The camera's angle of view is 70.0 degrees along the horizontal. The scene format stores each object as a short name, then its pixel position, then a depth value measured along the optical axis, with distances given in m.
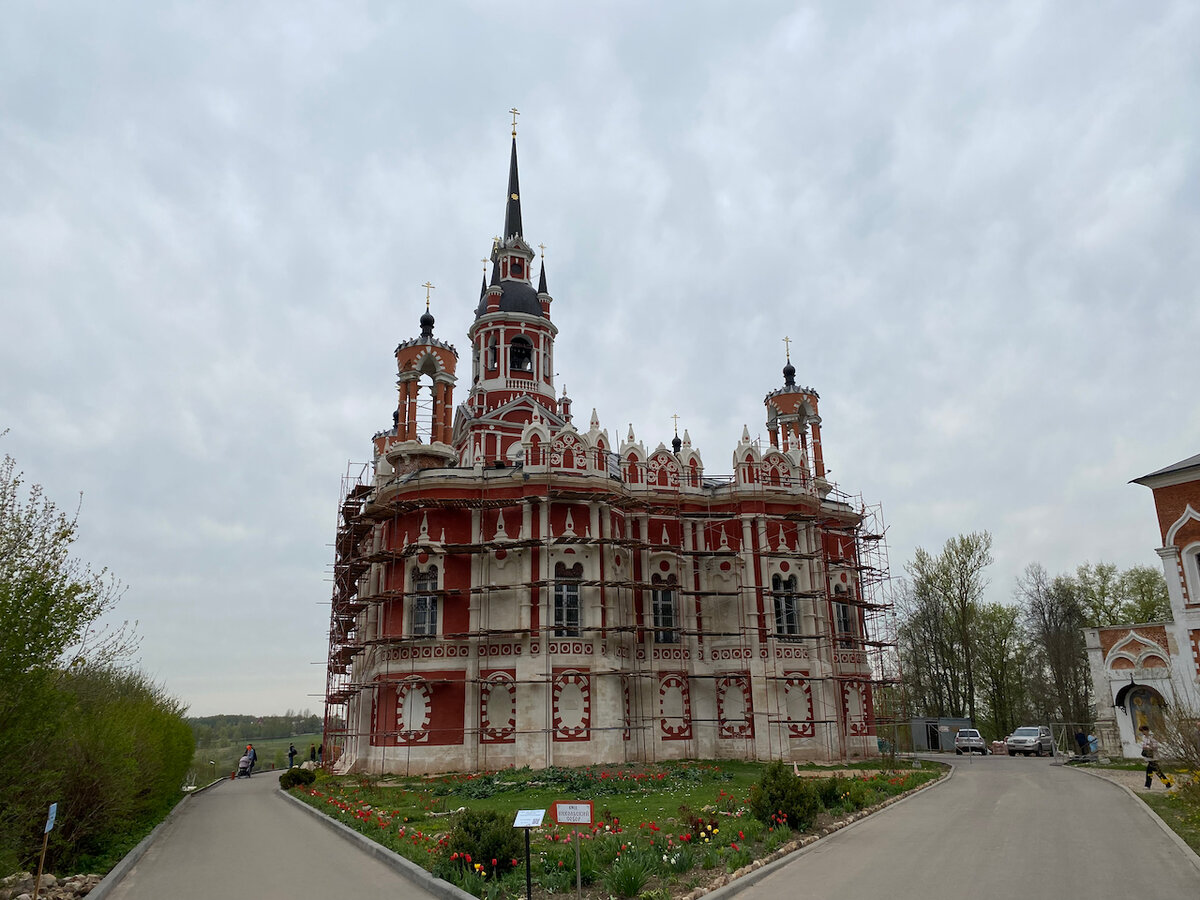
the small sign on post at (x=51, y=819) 10.77
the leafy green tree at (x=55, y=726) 11.73
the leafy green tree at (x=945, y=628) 50.16
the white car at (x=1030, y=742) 42.28
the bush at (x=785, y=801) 15.21
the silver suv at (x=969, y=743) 43.53
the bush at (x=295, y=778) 27.73
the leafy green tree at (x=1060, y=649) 49.56
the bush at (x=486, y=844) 11.89
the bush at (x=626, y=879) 10.80
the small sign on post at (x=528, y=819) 9.86
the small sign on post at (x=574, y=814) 9.75
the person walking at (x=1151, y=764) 21.30
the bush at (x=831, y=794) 17.80
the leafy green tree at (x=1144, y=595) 51.03
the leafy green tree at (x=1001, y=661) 51.09
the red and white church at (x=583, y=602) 30.06
